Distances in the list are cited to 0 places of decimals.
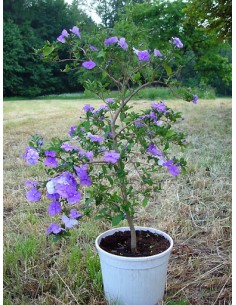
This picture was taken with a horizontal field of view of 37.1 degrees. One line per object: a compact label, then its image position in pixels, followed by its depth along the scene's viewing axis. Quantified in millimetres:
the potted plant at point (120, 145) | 1135
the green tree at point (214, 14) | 5078
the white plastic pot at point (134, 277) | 1215
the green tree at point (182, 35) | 13992
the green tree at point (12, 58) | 18328
